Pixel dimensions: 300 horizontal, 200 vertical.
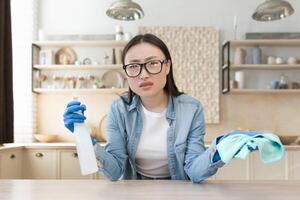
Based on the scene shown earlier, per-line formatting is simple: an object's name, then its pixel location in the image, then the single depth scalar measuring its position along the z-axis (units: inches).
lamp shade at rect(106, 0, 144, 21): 122.1
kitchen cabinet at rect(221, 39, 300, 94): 162.1
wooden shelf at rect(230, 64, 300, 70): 161.6
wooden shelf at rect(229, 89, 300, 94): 160.4
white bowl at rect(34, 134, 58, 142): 161.9
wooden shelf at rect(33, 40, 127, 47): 165.3
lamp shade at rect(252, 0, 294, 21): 118.7
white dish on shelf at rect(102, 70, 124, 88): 170.1
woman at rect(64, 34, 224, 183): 61.1
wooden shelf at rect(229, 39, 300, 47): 163.0
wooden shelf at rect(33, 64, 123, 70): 163.9
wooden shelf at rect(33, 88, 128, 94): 163.9
